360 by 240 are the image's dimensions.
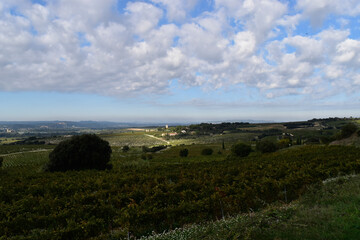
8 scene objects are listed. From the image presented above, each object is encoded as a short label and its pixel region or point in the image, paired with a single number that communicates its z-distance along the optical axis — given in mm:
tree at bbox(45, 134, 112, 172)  39834
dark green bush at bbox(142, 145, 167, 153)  111375
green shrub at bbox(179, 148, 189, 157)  86644
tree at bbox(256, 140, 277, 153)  69875
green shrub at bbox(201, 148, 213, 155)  88312
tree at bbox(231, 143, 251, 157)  69000
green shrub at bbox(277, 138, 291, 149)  77800
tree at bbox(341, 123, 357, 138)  62812
